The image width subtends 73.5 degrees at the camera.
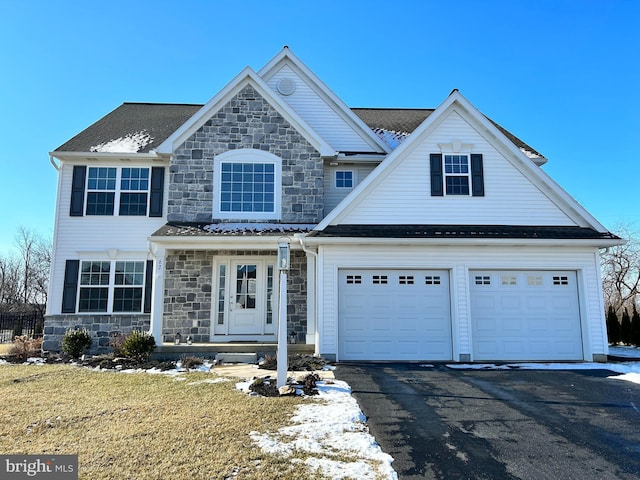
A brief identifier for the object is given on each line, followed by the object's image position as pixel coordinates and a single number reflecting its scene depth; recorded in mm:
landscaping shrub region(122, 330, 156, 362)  10406
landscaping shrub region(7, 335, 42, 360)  11438
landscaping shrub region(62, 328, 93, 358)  11305
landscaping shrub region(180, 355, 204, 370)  9880
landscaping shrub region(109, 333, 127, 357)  10797
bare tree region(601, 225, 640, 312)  29578
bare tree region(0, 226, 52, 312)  36938
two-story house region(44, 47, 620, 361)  10797
